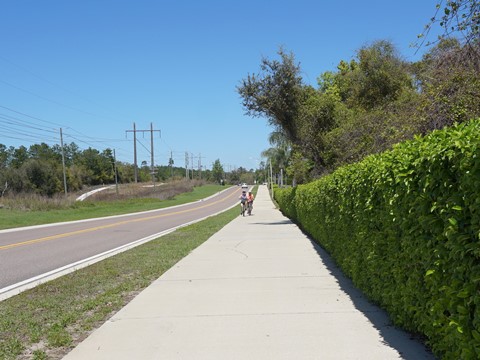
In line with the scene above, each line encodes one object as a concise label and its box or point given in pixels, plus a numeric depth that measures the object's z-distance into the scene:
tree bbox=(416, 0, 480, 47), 6.84
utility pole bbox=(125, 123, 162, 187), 81.12
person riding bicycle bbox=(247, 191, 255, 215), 33.12
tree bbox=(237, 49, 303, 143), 22.50
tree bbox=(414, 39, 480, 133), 10.01
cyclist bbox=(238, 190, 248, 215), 32.72
